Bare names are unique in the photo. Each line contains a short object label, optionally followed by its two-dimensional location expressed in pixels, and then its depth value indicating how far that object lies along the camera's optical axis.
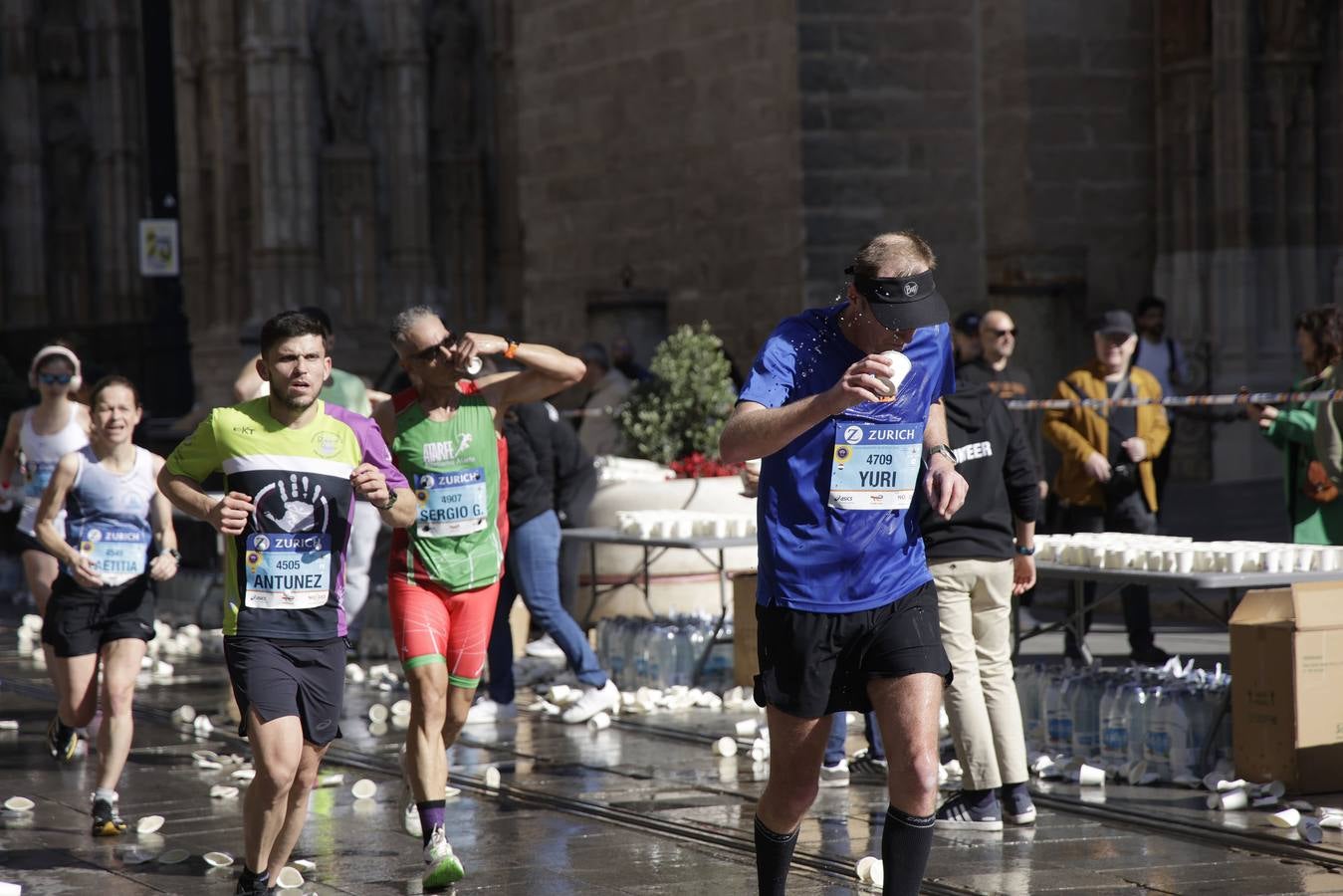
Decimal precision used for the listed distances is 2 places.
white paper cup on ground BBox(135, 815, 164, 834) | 16.47
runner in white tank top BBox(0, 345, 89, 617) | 22.11
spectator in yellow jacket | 23.17
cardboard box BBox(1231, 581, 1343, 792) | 16.34
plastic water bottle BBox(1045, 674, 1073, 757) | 18.36
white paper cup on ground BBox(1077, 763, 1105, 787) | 17.22
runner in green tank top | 15.04
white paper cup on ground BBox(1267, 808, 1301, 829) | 15.35
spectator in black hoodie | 15.69
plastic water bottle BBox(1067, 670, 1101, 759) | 18.04
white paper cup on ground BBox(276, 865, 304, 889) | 14.39
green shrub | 27.85
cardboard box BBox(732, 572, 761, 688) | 21.75
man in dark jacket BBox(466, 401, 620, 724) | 21.74
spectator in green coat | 19.89
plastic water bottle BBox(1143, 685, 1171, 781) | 17.44
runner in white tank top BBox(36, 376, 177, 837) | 17.36
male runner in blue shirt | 11.30
